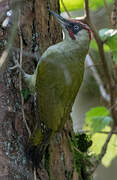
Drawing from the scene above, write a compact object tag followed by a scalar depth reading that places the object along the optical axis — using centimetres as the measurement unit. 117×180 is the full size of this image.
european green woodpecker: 447
